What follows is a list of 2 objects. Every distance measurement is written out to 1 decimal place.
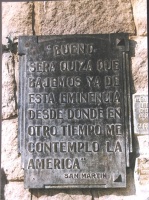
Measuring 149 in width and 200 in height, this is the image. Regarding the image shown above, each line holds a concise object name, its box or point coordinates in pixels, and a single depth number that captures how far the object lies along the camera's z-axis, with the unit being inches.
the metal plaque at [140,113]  125.4
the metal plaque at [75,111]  124.5
